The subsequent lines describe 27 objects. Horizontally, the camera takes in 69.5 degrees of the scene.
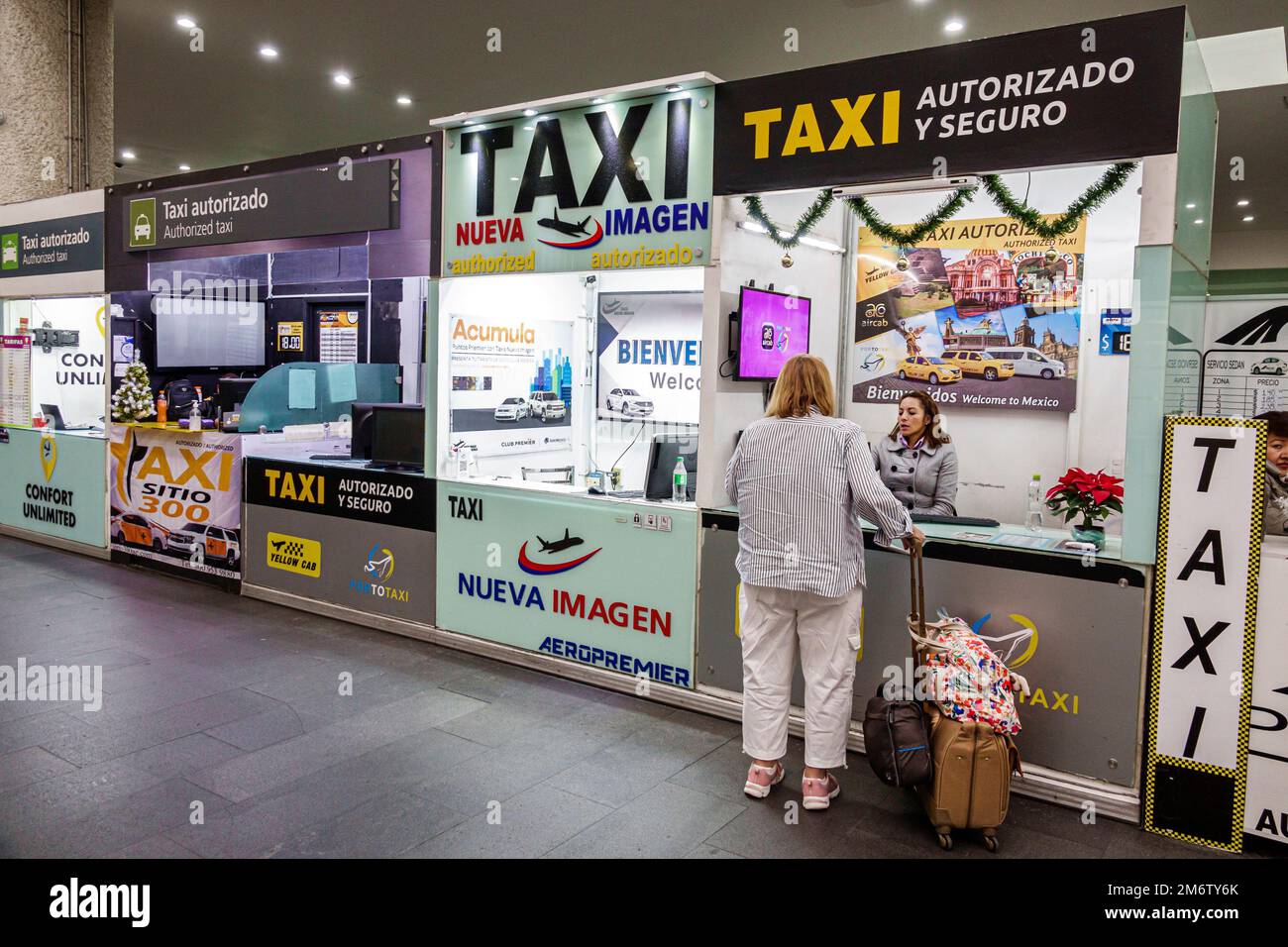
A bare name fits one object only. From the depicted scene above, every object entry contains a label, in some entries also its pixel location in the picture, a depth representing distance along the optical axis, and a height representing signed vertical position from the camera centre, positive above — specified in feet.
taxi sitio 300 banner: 19.70 -2.01
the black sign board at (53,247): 22.49 +4.03
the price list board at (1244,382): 21.03 +1.20
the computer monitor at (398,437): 17.29 -0.43
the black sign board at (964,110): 10.05 +3.85
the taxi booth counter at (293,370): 16.89 +1.03
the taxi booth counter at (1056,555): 10.07 -1.51
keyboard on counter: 12.25 -1.24
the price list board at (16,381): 25.09 +0.64
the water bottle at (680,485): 13.94 -0.97
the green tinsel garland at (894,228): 12.77 +2.81
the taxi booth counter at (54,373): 22.82 +0.84
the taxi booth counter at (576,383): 13.66 +0.66
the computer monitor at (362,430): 18.45 -0.34
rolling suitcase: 9.43 -3.56
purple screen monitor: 13.47 +1.39
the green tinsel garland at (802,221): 13.38 +3.06
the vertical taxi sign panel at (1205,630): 9.62 -2.07
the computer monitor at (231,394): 20.95 +0.36
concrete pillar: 24.20 +8.35
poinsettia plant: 11.25 -0.78
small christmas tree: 22.16 +0.22
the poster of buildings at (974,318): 16.20 +2.00
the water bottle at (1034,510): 13.39 -1.21
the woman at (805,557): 10.21 -1.48
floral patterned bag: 9.57 -2.67
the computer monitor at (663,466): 14.32 -0.70
